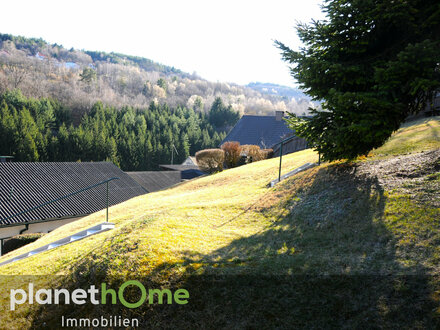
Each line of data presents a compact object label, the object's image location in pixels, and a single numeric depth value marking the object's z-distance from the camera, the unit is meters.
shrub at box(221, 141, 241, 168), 24.61
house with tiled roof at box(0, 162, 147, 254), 18.39
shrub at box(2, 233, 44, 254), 15.57
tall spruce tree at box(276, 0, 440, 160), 6.48
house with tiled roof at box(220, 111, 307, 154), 33.06
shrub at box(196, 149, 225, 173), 23.98
